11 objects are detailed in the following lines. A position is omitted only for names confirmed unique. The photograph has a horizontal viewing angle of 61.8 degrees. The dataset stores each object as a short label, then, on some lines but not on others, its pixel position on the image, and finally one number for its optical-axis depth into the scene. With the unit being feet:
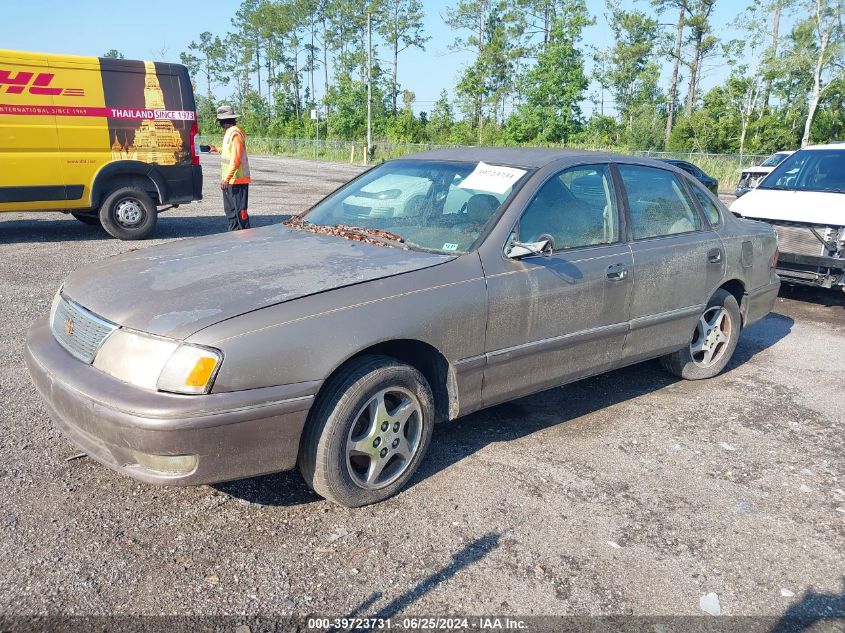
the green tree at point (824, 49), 118.01
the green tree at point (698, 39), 152.66
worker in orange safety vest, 29.91
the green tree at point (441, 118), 160.04
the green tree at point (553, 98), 128.67
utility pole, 129.18
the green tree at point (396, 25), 199.21
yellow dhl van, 30.04
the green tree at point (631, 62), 151.23
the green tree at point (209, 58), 272.31
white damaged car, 24.25
